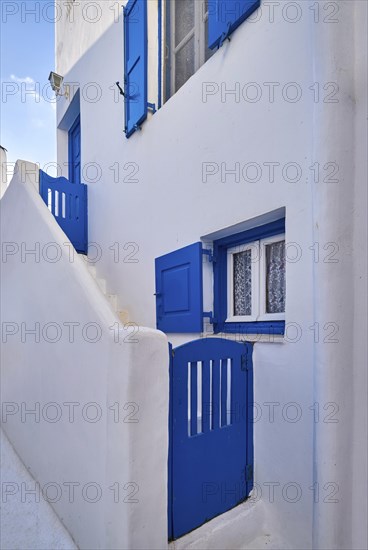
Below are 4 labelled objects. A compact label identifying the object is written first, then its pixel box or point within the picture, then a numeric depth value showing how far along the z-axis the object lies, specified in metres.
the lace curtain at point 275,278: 2.12
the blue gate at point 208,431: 1.63
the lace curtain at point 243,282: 2.38
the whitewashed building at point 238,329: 1.46
